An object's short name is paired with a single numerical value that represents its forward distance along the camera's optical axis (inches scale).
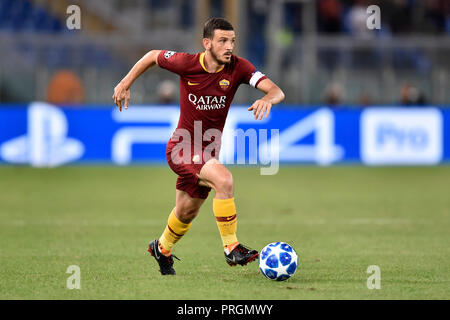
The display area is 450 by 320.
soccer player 530.6
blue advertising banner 1422.2
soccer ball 504.4
